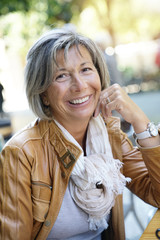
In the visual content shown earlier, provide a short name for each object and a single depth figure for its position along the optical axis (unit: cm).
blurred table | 96
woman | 120
